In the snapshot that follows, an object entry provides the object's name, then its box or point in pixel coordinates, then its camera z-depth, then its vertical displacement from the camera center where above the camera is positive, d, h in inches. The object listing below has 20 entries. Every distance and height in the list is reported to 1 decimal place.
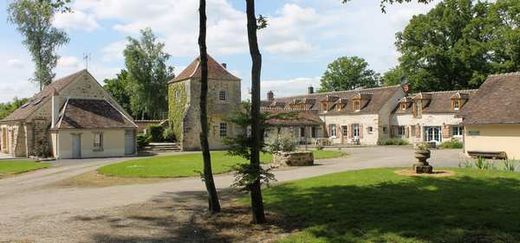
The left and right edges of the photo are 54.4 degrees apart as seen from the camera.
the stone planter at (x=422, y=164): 725.3 -48.2
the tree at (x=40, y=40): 1868.8 +371.2
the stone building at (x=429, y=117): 1846.7 +54.9
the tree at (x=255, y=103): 453.1 +27.1
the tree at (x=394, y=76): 2367.9 +263.9
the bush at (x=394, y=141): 1951.6 -40.6
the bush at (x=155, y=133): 1898.4 +5.6
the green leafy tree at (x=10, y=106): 2273.3 +149.9
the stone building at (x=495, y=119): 1168.2 +26.6
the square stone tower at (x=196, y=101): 1752.0 +118.6
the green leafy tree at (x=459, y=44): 1987.0 +362.3
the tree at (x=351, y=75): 3085.6 +348.5
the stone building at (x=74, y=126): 1475.1 +30.2
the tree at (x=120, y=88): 3011.8 +284.6
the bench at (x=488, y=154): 1167.6 -57.3
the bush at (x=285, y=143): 1042.7 -22.0
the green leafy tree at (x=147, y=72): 2362.2 +297.6
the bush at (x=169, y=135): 1887.3 -2.8
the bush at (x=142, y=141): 1776.6 -22.8
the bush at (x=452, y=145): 1700.3 -49.5
